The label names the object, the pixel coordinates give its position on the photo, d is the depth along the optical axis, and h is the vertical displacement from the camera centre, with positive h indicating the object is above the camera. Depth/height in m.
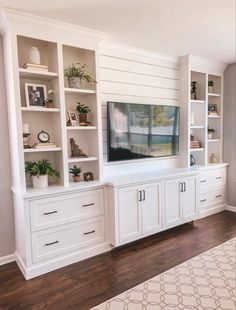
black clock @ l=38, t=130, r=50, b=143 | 2.73 -0.04
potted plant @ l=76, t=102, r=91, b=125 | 2.95 +0.24
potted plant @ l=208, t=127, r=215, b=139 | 4.49 -0.05
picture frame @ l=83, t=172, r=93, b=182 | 3.00 -0.53
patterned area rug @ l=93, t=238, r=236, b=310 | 2.05 -1.44
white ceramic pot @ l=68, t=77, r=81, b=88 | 2.85 +0.58
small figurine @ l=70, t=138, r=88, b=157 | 2.99 -0.21
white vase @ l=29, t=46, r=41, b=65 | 2.59 +0.82
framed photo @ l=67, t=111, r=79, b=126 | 2.89 +0.17
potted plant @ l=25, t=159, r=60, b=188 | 2.61 -0.41
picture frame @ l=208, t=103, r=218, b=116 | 4.42 +0.37
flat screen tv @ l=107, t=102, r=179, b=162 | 3.21 +0.01
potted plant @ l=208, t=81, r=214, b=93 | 4.34 +0.76
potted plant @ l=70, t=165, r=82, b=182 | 2.95 -0.48
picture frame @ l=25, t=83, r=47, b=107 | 2.64 +0.42
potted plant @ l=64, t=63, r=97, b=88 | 2.85 +0.65
